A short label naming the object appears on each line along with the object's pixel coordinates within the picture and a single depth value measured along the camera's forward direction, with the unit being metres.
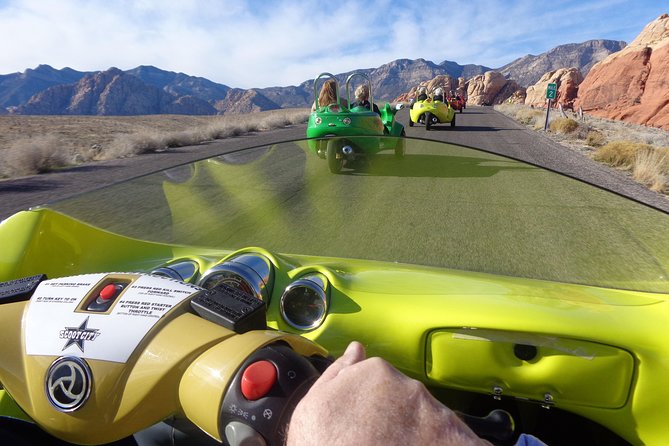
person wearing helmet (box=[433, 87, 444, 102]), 23.32
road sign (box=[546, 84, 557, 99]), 21.95
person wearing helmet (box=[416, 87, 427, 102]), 22.41
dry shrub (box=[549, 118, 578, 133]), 20.78
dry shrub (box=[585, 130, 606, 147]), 16.33
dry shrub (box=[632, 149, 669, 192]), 8.54
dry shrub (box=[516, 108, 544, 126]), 28.42
